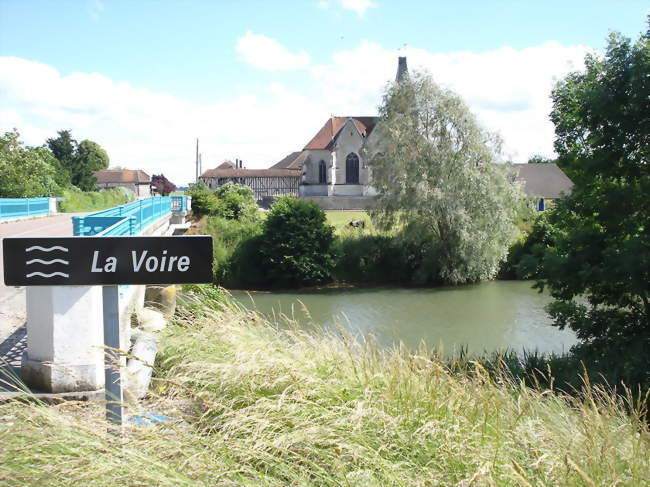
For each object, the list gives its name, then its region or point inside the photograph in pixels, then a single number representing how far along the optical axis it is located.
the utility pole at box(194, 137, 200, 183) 60.07
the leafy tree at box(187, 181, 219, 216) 34.12
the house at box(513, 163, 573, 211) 54.03
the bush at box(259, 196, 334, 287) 27.06
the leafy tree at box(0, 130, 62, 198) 33.44
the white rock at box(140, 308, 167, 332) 7.26
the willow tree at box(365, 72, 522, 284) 25.58
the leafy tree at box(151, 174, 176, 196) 57.44
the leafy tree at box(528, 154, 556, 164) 86.06
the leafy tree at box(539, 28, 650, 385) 10.01
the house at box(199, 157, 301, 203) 63.91
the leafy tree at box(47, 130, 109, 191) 58.31
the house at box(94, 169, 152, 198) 88.37
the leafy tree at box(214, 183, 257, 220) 33.97
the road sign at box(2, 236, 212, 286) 2.96
